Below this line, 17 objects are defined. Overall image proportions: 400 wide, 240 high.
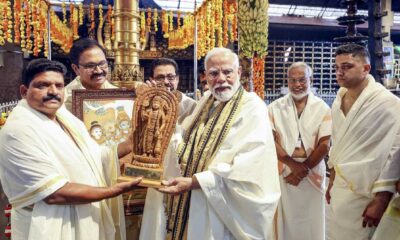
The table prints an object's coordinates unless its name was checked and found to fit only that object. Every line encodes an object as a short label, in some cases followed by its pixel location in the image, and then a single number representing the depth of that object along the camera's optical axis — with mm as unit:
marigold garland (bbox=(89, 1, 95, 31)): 7119
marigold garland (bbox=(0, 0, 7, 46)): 6233
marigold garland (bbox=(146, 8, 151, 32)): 7621
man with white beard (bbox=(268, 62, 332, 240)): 3064
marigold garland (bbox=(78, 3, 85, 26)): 7206
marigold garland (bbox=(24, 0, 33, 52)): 6637
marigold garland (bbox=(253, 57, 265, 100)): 4090
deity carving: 1810
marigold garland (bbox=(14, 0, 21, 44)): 6352
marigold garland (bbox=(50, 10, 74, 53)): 7860
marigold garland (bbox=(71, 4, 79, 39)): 7398
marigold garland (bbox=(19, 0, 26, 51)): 6559
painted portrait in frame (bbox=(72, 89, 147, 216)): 2246
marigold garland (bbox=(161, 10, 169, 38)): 7829
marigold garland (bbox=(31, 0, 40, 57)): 6500
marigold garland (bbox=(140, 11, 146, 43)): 7759
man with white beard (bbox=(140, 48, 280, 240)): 1898
